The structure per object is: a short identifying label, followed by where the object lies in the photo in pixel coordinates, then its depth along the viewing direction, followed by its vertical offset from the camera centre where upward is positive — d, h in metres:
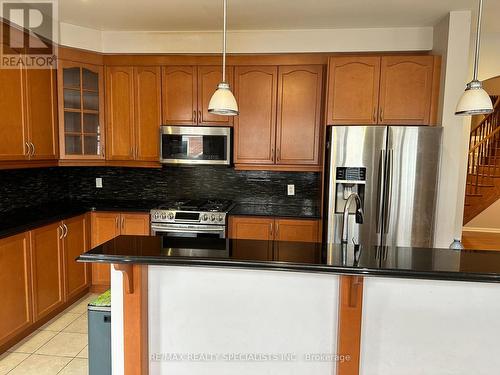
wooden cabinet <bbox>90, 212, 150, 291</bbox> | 3.59 -0.62
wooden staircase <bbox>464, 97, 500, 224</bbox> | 6.25 +0.04
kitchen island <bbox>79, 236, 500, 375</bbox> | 1.60 -0.67
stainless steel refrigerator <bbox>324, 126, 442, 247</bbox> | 3.02 -0.07
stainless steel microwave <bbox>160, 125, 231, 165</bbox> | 3.60 +0.21
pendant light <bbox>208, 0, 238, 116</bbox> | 1.90 +0.34
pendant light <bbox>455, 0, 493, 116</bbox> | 1.76 +0.35
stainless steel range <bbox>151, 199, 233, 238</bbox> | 3.40 -0.54
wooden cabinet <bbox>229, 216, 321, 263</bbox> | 3.47 -0.60
